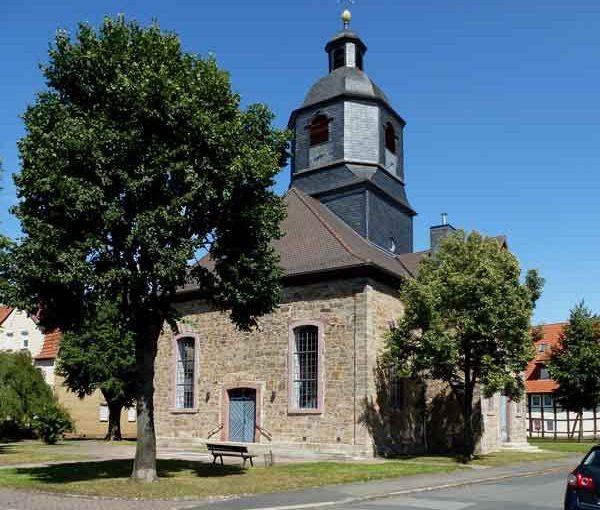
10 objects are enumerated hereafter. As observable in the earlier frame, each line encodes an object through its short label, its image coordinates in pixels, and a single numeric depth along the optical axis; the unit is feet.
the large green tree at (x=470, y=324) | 73.67
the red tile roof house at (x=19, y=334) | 161.07
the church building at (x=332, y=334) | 77.36
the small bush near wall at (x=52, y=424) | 102.99
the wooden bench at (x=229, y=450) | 61.72
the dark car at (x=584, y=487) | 28.91
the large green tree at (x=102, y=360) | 112.68
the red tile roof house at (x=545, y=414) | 164.14
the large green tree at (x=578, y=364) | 134.31
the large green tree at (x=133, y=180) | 48.16
